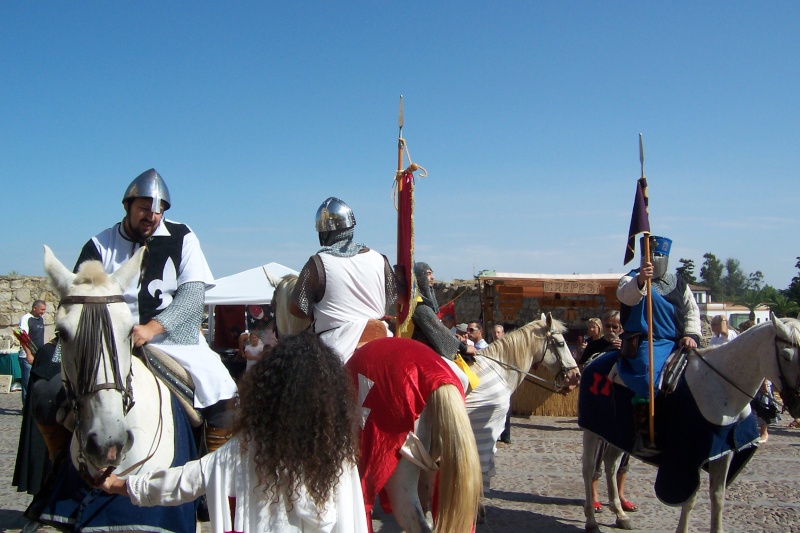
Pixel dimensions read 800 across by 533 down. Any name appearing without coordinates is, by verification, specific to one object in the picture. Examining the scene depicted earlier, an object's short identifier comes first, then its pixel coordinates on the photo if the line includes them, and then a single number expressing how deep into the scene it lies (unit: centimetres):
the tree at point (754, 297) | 5069
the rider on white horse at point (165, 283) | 351
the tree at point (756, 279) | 9457
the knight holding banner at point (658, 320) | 536
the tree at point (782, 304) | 2393
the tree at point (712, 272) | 8612
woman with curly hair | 232
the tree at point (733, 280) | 9956
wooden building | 1398
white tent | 1325
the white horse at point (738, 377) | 475
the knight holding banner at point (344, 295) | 404
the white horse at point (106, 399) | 259
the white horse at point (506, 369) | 573
